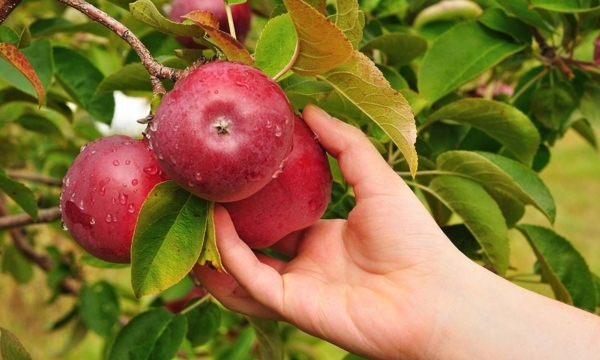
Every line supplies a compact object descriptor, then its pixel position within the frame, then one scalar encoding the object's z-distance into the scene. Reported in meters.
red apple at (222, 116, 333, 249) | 0.86
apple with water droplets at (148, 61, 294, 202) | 0.71
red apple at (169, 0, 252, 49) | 1.25
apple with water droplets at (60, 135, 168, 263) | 0.80
